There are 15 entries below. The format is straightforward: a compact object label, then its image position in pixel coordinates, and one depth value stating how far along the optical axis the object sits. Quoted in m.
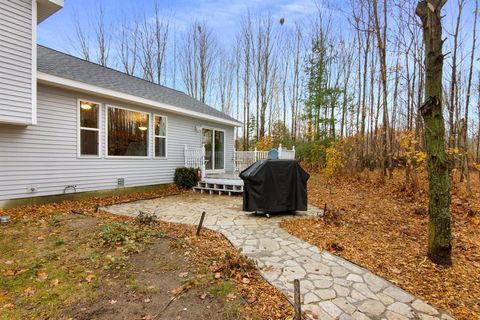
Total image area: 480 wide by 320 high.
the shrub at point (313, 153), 12.43
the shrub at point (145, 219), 4.75
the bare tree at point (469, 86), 7.41
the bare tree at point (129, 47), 17.38
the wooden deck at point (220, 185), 8.36
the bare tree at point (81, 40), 15.75
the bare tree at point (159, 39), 18.00
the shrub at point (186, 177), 9.28
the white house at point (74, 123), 5.17
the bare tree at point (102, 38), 16.47
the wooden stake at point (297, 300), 2.03
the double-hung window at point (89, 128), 6.82
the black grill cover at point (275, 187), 5.46
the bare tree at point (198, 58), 19.22
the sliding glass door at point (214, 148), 10.99
